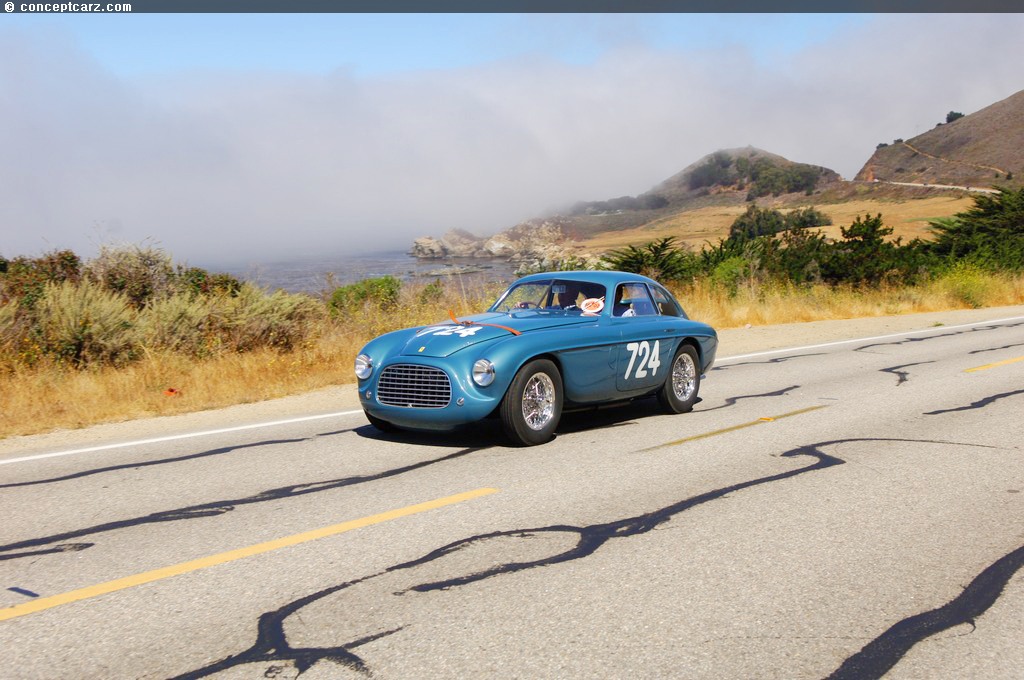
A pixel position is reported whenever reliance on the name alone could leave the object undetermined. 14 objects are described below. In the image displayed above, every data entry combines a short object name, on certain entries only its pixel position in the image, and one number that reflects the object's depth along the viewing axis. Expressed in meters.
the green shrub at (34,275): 13.36
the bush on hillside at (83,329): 12.47
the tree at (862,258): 29.22
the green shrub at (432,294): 16.61
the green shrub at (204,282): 15.52
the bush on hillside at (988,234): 35.41
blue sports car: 7.81
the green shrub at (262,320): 14.00
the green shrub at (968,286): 28.67
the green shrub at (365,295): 16.25
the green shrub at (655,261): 24.31
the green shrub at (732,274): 25.34
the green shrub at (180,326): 13.14
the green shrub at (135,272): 15.27
